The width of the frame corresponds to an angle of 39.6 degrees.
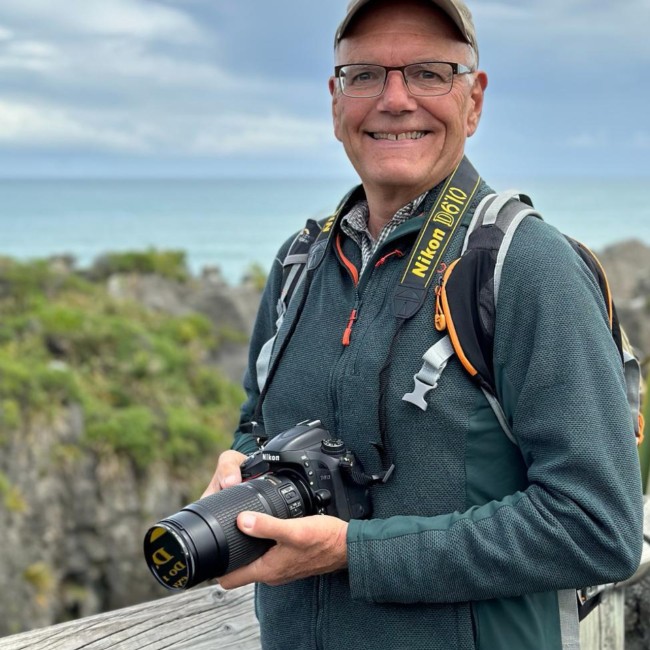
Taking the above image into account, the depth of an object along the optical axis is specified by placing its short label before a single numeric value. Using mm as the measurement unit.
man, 1788
